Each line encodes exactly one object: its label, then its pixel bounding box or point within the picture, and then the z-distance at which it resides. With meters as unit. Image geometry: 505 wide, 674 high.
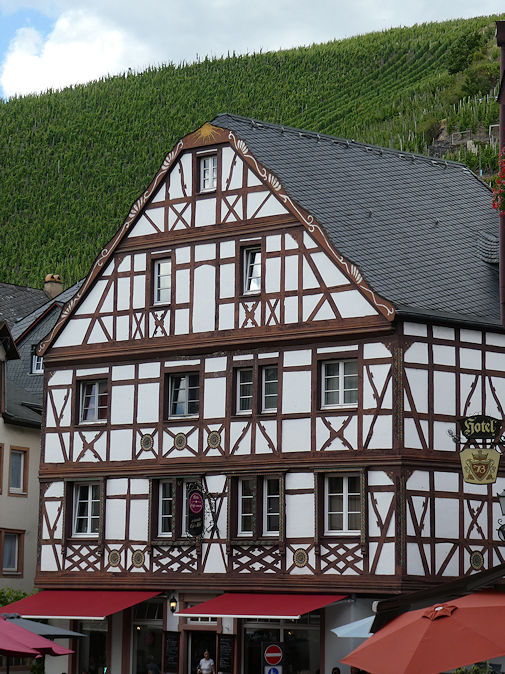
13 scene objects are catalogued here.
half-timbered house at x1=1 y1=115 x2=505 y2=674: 34.19
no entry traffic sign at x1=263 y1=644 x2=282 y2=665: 35.41
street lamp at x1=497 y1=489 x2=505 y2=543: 26.79
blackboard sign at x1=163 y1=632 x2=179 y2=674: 37.31
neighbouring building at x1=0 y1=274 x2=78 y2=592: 46.72
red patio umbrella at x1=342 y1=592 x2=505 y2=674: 18.84
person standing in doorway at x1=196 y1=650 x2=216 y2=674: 36.16
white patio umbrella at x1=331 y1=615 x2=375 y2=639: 29.50
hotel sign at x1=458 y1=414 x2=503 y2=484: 31.36
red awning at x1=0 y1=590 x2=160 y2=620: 37.41
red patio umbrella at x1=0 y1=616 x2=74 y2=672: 24.86
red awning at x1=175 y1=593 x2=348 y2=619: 33.78
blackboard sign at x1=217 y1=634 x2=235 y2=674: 35.94
